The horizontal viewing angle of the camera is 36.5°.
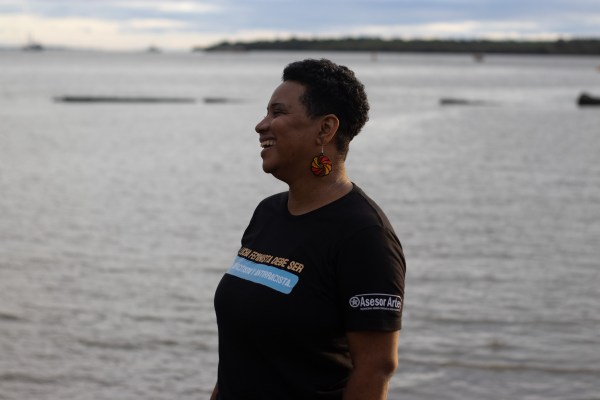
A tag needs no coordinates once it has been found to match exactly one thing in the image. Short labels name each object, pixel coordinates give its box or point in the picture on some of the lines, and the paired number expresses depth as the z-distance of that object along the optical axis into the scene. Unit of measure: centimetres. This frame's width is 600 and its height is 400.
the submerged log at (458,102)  7412
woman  289
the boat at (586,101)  7119
